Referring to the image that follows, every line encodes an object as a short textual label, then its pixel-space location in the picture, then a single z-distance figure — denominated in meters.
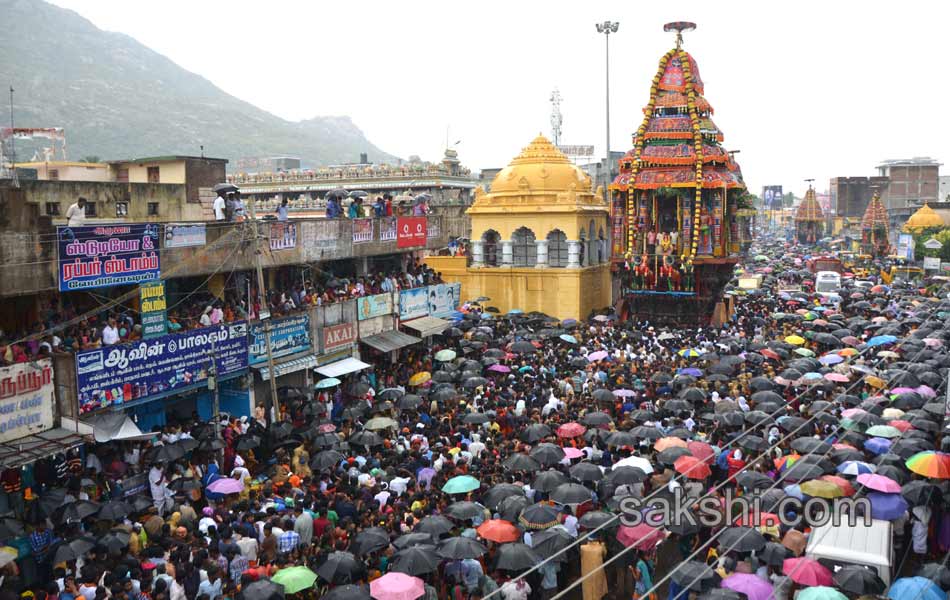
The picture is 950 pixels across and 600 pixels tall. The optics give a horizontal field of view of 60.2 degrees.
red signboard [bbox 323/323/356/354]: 21.19
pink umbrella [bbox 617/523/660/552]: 11.19
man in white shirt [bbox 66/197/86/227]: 16.22
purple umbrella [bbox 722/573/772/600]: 9.24
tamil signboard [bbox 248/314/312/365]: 18.50
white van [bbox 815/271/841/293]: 44.22
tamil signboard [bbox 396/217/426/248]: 25.73
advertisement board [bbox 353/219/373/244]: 23.41
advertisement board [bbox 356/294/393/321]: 22.83
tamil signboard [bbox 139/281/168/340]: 16.23
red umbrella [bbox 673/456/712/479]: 13.22
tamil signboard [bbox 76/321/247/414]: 14.33
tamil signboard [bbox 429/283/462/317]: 26.72
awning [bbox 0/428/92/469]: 12.49
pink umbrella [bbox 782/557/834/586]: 9.44
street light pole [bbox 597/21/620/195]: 41.81
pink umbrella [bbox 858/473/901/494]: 11.62
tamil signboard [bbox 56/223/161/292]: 14.48
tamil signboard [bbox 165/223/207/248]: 16.67
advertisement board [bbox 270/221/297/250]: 20.03
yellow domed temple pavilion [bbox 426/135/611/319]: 33.12
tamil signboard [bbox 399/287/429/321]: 25.04
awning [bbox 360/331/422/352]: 22.97
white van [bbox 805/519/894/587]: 10.05
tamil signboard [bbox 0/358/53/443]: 12.88
